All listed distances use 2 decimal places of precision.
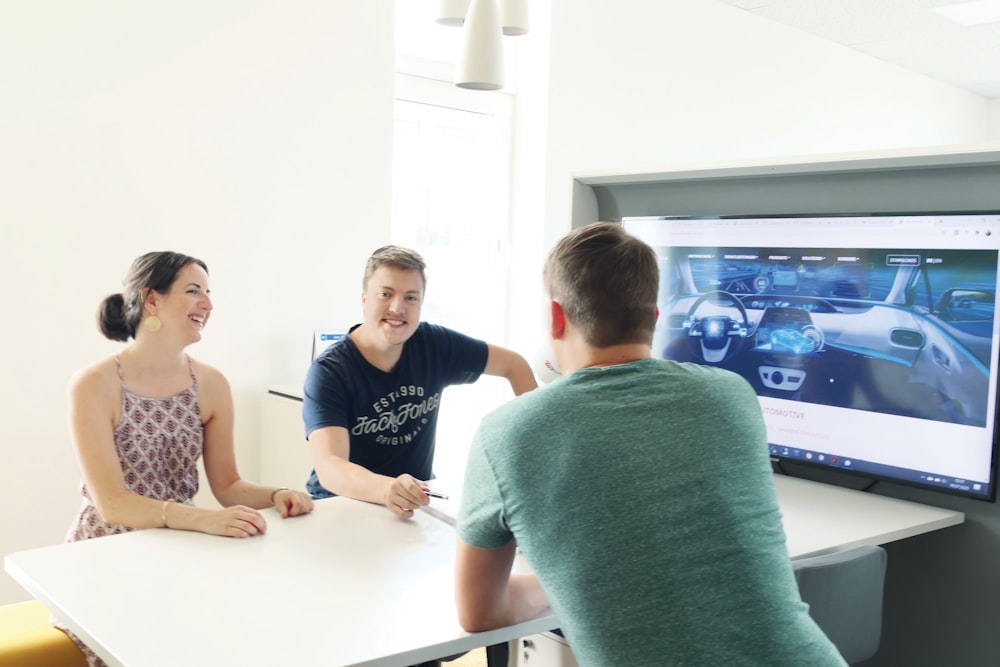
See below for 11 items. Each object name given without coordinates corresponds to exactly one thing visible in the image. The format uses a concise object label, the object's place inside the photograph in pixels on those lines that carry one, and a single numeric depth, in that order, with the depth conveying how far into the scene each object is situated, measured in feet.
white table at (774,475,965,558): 6.28
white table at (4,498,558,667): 4.10
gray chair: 5.28
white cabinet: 11.19
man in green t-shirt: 3.64
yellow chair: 5.94
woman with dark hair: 6.22
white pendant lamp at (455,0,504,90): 7.88
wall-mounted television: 6.97
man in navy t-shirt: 7.08
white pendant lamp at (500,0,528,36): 8.70
